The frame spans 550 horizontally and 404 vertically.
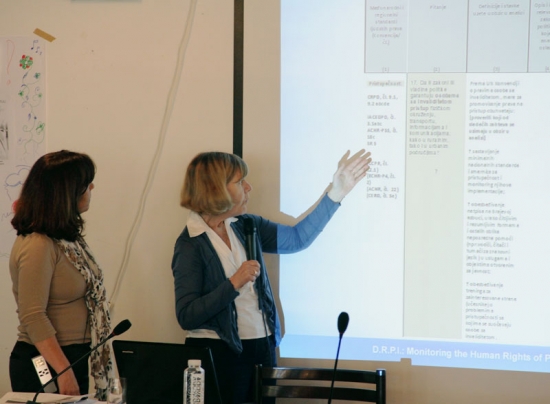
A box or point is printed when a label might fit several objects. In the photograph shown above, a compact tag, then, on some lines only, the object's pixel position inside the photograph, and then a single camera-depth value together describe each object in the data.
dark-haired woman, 6.24
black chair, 6.48
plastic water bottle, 5.92
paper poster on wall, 7.06
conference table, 6.07
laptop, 6.00
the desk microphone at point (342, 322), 5.68
